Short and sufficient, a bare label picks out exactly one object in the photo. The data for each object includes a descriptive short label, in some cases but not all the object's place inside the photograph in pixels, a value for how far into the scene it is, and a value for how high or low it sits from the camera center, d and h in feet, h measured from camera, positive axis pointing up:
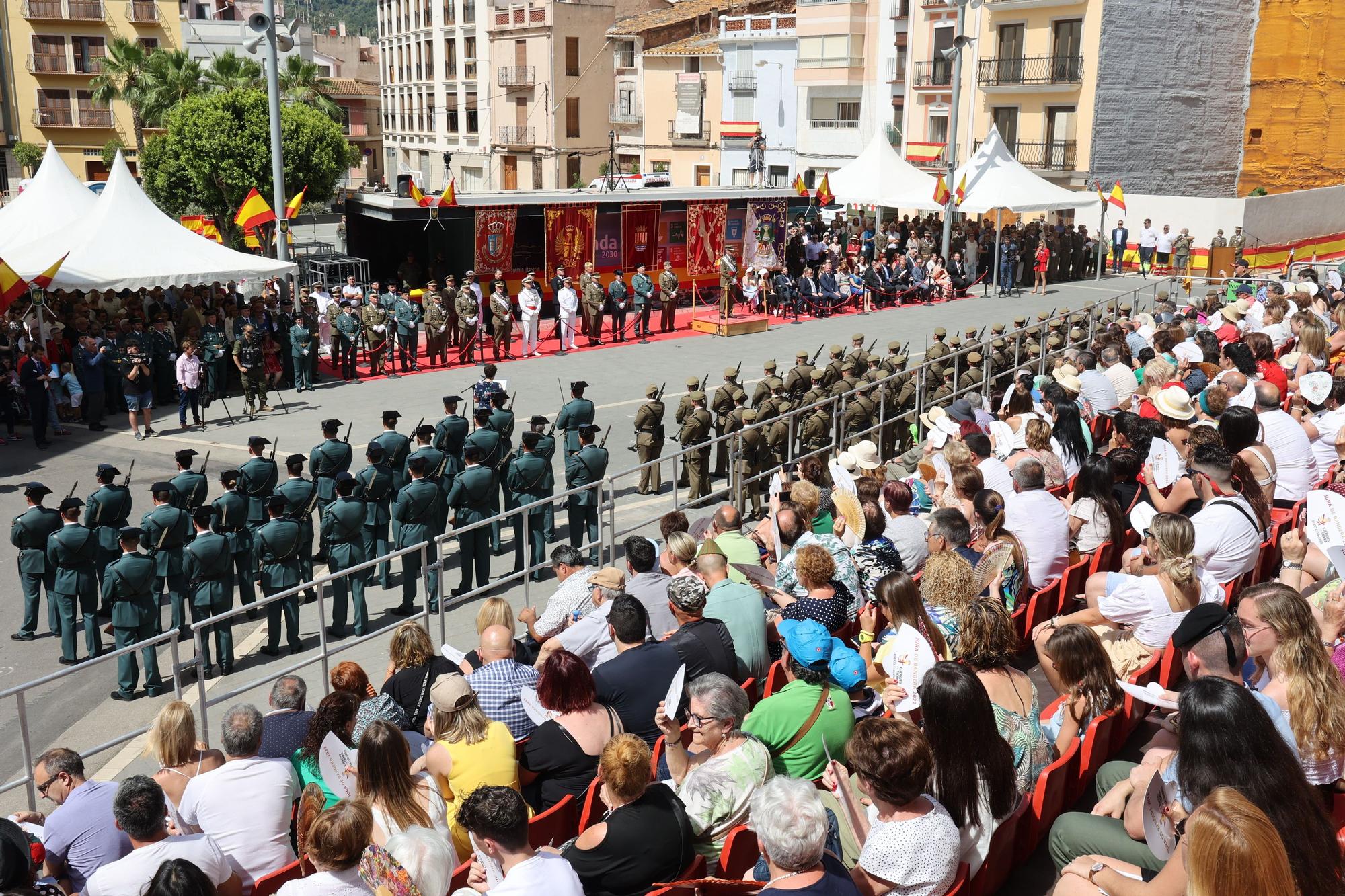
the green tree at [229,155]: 121.90 +3.93
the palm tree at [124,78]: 146.03 +14.42
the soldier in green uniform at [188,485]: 36.40 -8.95
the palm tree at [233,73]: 137.80 +13.69
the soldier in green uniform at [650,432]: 45.35 -9.22
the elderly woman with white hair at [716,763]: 16.35 -7.83
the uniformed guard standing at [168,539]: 33.04 -9.61
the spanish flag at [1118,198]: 93.30 -0.02
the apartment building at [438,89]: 204.64 +18.79
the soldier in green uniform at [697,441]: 42.65 -9.22
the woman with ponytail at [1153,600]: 20.25 -6.85
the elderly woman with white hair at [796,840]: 13.34 -7.16
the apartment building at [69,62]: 165.89 +17.92
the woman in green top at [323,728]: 18.16 -8.10
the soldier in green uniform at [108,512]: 34.14 -9.18
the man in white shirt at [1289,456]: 29.63 -6.32
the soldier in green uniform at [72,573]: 32.86 -10.54
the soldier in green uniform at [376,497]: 36.55 -9.32
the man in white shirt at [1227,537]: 23.43 -6.58
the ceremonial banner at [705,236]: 88.02 -3.02
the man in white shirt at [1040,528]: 25.29 -6.98
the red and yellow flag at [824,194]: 91.91 +0.13
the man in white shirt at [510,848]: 13.76 -7.69
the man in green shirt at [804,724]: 17.67 -7.80
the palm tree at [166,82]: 141.49 +12.89
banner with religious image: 90.22 -2.95
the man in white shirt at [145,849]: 14.94 -8.42
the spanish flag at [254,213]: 67.51 -1.19
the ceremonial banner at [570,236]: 79.71 -2.80
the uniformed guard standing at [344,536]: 33.94 -9.93
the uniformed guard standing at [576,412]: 45.03 -8.27
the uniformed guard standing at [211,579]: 32.35 -10.60
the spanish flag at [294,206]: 70.85 -0.81
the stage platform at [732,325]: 78.59 -8.56
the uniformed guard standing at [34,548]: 33.45 -10.03
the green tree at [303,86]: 151.74 +13.60
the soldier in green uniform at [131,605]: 30.94 -10.93
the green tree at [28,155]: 163.73 +4.78
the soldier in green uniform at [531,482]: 38.86 -9.47
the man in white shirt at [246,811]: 16.85 -8.74
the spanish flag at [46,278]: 54.39 -3.96
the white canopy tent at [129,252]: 60.49 -3.21
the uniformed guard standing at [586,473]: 39.75 -9.41
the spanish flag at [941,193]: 88.69 +0.26
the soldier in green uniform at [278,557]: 33.27 -10.22
